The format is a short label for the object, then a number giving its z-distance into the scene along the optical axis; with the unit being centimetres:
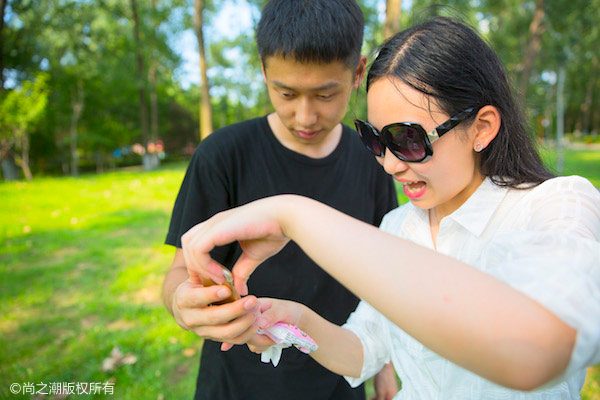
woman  71
